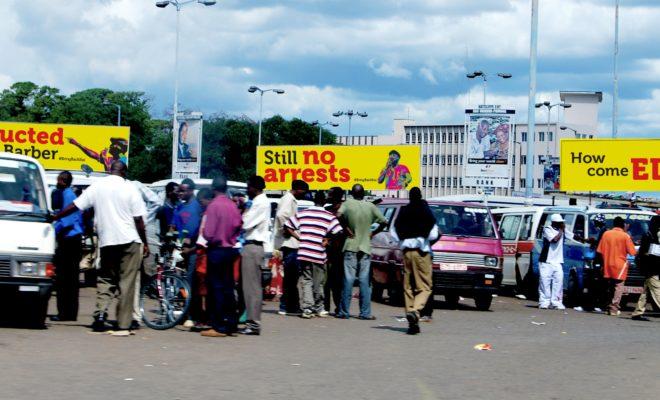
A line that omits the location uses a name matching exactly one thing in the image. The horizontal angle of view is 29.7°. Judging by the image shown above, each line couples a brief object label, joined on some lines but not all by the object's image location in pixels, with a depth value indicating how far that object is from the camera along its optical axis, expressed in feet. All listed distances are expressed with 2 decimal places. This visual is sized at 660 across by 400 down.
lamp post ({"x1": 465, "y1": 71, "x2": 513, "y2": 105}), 199.52
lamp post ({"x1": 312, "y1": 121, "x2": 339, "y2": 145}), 367.99
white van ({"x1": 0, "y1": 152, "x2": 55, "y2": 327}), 44.65
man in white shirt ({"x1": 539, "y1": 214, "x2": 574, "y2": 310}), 79.41
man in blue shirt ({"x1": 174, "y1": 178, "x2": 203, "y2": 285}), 50.01
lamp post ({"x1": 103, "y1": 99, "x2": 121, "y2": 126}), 361.84
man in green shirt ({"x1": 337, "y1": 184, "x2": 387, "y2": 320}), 61.16
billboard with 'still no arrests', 182.50
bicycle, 48.96
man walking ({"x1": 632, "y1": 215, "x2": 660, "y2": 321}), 70.59
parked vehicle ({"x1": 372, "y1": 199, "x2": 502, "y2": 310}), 72.13
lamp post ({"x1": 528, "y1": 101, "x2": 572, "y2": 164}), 290.70
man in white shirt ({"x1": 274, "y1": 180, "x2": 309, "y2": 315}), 59.62
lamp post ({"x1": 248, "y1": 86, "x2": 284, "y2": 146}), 285.84
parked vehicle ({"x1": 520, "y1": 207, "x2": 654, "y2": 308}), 79.77
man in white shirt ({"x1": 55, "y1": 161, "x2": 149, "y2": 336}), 45.44
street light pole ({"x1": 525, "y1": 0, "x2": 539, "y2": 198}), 132.77
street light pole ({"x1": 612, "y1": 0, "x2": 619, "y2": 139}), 199.93
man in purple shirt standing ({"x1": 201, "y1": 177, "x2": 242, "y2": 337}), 47.50
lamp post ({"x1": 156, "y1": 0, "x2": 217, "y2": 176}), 193.88
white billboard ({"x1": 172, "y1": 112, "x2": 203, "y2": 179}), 158.20
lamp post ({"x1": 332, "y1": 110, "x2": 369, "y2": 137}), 349.82
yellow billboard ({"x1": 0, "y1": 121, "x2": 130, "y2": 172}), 174.60
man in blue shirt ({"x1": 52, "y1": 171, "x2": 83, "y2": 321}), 48.96
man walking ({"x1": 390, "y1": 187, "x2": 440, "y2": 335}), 54.24
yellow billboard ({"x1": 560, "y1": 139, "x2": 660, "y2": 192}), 138.21
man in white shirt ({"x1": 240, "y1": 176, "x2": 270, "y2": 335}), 49.49
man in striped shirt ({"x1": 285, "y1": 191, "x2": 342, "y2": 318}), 59.41
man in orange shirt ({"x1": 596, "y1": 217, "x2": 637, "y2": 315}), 74.23
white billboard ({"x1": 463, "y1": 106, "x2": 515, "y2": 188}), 119.55
